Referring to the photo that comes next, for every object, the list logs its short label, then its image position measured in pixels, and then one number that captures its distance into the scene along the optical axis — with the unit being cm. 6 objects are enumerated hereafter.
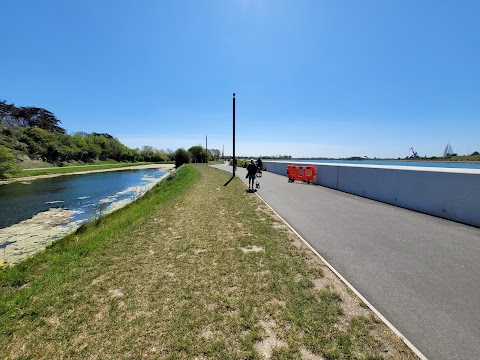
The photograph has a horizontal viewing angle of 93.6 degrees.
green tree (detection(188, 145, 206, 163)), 6856
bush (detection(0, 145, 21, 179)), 3534
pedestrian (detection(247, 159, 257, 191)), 1377
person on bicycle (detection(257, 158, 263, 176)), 2005
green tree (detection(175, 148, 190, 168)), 6451
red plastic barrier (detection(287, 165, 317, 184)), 1670
